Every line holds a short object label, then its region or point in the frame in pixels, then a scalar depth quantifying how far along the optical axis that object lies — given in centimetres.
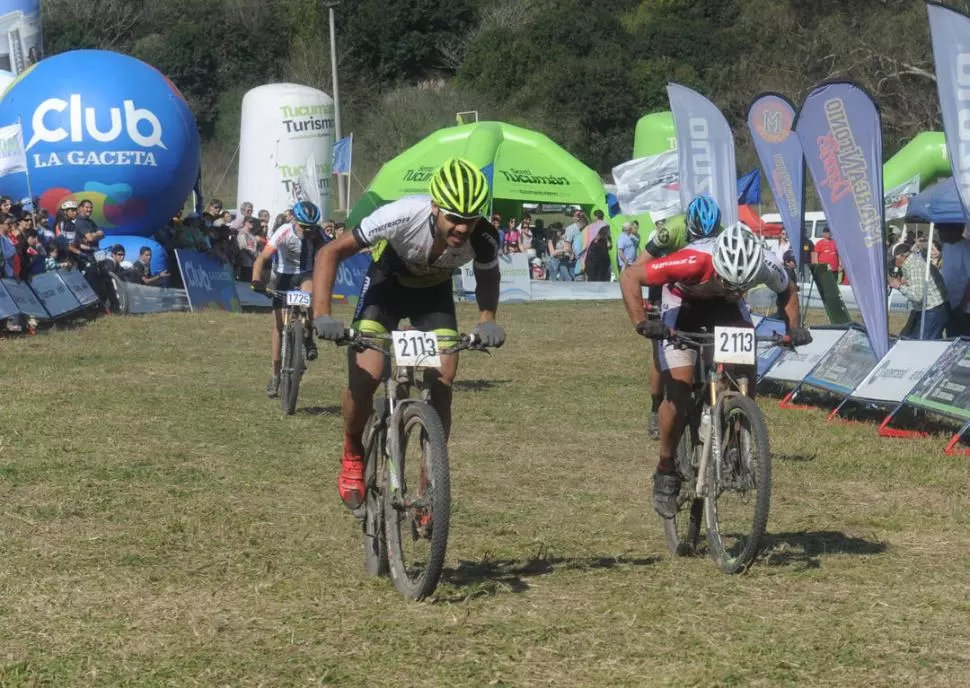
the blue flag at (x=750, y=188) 3073
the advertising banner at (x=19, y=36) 3619
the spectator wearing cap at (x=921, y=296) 1548
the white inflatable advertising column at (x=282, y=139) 3519
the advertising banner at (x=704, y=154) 1973
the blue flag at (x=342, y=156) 3493
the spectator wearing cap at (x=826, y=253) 3087
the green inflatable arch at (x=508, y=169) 3372
